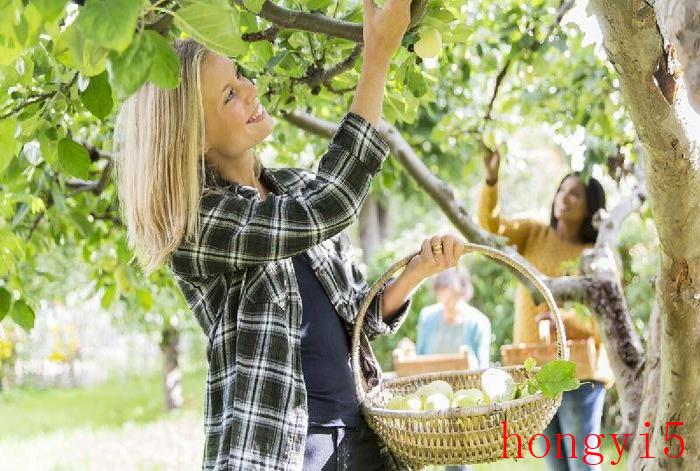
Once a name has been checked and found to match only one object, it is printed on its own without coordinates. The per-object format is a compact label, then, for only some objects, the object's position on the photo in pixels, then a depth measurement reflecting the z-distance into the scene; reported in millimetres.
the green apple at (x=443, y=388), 1776
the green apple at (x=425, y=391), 1766
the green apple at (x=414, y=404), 1678
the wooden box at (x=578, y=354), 3131
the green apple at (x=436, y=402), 1671
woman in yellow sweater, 3490
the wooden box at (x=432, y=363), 3612
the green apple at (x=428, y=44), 1588
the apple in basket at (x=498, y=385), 1674
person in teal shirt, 4504
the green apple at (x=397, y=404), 1700
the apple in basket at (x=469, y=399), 1637
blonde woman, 1526
